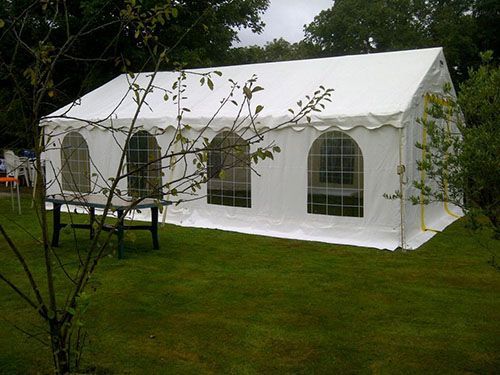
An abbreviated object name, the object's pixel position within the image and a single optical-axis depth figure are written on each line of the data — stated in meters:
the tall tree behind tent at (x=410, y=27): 21.62
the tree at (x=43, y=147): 2.45
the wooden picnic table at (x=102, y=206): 6.64
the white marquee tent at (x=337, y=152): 7.72
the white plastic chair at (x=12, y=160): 12.23
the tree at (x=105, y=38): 14.50
